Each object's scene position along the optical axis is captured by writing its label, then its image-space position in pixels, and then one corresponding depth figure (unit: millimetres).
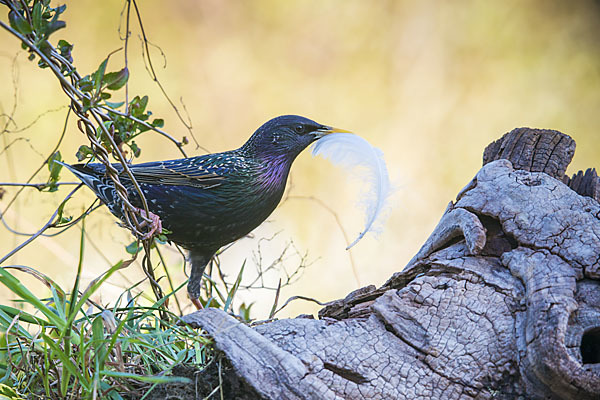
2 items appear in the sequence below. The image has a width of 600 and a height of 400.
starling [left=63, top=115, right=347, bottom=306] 5787
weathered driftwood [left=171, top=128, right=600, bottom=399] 5691
